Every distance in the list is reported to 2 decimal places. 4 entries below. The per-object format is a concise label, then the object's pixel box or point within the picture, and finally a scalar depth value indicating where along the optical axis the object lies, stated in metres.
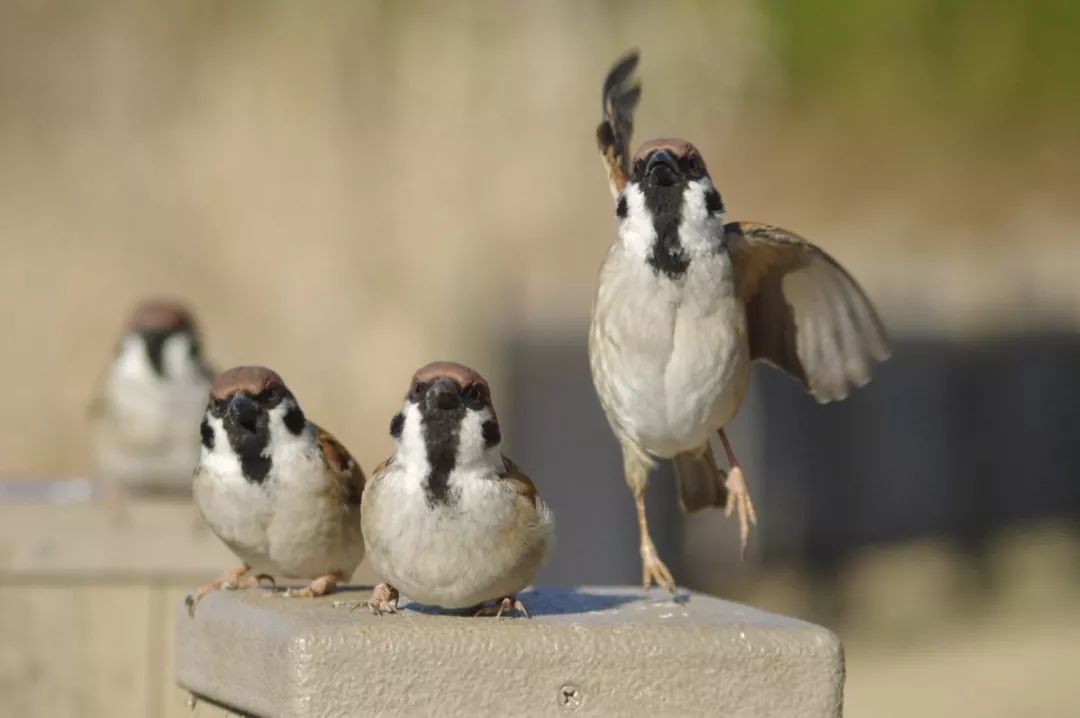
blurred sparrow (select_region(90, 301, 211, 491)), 13.51
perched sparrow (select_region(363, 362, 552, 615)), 6.07
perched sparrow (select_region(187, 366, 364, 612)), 7.16
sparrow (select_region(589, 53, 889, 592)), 6.98
